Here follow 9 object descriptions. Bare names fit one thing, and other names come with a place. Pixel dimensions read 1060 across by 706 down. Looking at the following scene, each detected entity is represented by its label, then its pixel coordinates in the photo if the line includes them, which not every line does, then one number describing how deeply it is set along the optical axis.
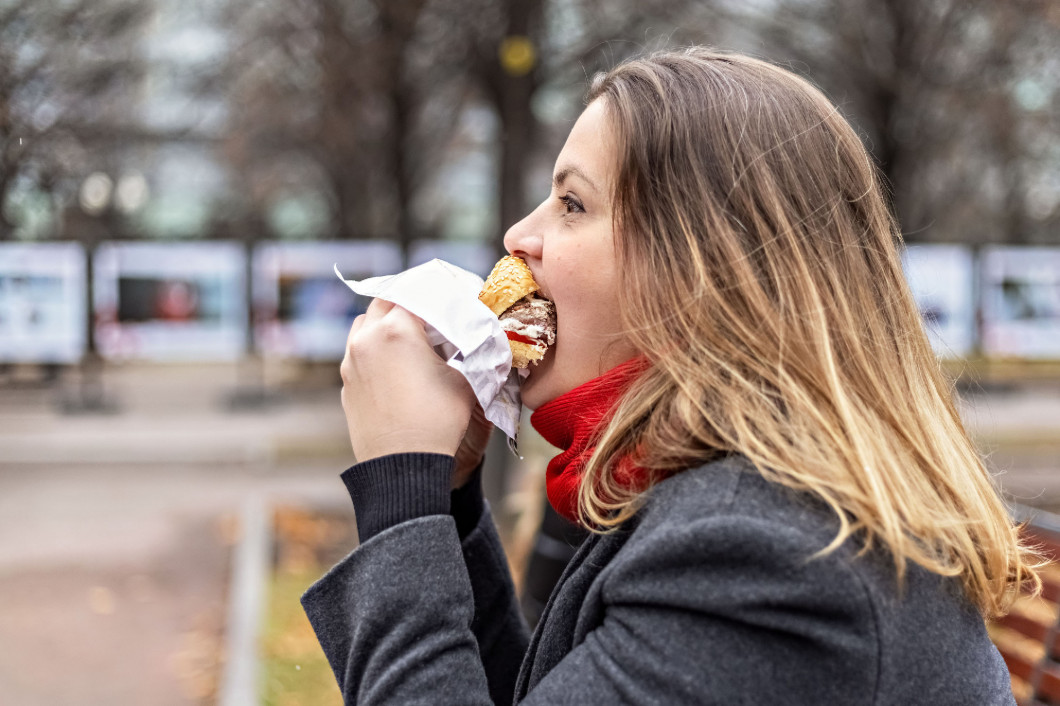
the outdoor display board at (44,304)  10.26
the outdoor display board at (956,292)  12.57
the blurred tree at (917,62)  9.25
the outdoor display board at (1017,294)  12.70
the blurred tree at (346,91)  9.18
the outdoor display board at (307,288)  12.80
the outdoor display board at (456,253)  12.38
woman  1.11
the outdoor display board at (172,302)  12.23
